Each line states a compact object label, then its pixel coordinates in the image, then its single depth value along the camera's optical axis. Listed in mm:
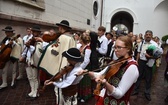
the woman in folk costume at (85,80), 3916
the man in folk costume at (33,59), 3990
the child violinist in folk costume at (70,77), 2369
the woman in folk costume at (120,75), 1624
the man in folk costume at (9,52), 4652
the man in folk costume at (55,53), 3242
